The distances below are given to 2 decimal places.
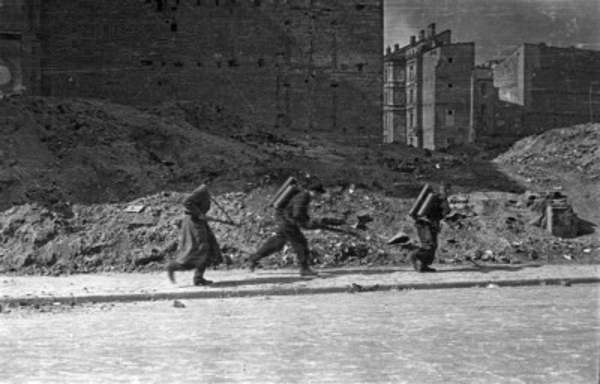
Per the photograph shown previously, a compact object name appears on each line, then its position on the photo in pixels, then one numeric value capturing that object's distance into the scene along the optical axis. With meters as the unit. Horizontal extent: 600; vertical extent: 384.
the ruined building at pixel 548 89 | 46.88
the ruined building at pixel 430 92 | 49.44
